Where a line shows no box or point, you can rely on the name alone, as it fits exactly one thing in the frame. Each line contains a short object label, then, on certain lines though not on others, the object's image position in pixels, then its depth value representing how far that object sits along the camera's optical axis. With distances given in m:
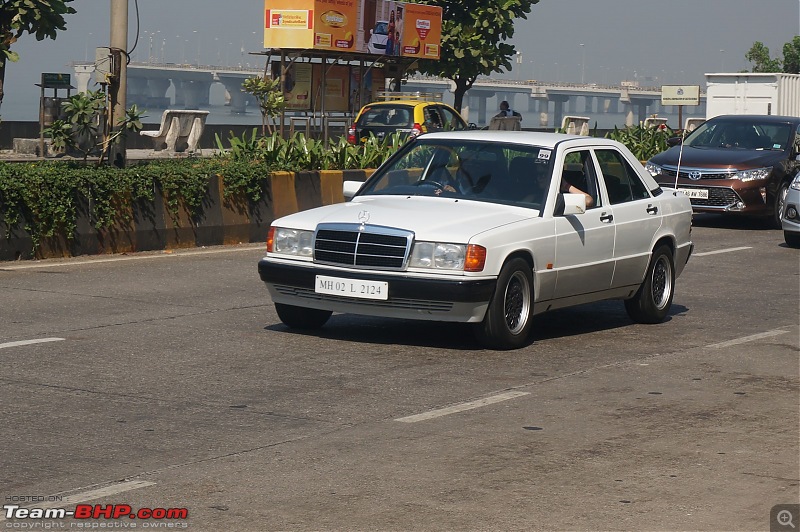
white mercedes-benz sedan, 9.55
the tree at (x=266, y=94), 32.16
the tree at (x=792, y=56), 79.94
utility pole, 16.98
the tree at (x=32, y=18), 16.19
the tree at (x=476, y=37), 45.56
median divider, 14.48
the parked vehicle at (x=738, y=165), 21.41
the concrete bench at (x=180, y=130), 38.41
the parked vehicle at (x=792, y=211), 18.31
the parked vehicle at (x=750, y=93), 38.91
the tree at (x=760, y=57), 82.31
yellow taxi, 31.50
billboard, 34.88
